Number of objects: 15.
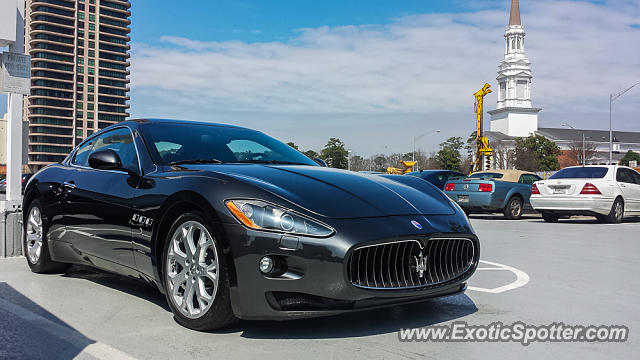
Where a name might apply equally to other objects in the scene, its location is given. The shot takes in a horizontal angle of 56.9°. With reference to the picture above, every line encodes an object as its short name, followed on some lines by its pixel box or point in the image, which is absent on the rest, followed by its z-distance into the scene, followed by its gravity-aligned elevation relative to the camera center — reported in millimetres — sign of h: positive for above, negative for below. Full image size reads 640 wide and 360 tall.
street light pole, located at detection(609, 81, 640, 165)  37578 +5714
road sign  7449 +1321
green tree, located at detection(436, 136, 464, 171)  94938 +3531
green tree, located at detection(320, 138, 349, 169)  75575 +3432
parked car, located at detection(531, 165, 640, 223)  13312 -277
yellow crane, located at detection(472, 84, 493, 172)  38312 +4095
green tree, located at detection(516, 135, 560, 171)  93312 +4204
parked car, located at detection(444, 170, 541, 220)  15453 -332
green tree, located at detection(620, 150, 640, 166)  116106 +4924
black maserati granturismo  3297 -314
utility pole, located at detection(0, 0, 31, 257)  7465 +1230
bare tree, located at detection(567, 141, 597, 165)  97500 +4523
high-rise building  126775 +23751
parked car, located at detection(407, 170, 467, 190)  19094 +153
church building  160250 +22336
